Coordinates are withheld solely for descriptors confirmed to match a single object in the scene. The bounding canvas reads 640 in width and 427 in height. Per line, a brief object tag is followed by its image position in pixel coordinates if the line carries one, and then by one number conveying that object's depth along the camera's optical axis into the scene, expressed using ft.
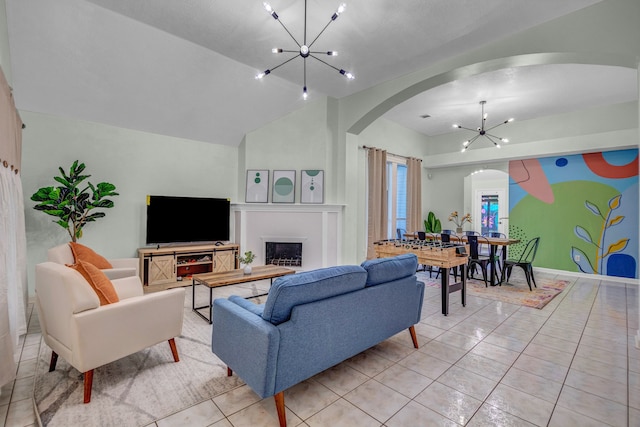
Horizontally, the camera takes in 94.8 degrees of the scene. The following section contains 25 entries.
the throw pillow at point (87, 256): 10.09
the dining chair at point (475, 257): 17.01
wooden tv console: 15.07
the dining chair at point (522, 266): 16.36
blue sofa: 5.89
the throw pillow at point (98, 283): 7.16
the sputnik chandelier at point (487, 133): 19.35
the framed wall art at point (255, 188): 19.03
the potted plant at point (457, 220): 25.73
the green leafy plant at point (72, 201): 11.87
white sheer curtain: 7.09
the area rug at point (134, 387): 6.23
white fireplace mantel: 18.80
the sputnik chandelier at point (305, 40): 8.54
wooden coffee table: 11.34
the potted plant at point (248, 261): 12.73
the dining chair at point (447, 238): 18.32
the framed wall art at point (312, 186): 18.85
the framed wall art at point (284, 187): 19.06
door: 25.90
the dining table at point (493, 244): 17.11
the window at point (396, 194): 23.97
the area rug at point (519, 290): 14.41
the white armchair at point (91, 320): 6.43
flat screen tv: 15.96
